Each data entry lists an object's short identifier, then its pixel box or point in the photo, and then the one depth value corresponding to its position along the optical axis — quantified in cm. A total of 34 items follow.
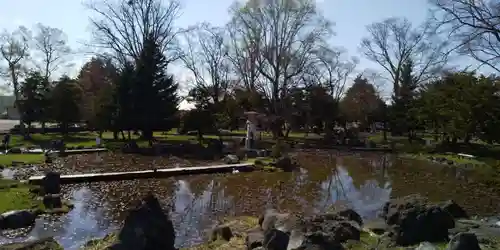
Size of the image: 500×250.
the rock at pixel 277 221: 844
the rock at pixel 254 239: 808
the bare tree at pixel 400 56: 4456
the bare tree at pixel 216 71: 4559
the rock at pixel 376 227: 993
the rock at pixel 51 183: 1320
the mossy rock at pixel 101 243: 756
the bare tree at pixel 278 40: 3844
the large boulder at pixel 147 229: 720
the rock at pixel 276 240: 717
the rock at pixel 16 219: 970
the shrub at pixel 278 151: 2347
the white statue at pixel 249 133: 2767
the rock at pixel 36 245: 698
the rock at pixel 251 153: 2479
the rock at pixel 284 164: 2039
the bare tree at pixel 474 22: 1955
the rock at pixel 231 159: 2159
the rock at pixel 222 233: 898
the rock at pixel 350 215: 1031
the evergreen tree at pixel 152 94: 3141
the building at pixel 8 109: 6988
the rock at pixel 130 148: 2551
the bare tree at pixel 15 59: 3641
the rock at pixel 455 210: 1088
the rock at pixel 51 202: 1148
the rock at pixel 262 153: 2478
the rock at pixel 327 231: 655
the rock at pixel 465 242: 602
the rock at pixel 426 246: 754
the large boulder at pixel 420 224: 820
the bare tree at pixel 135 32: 3688
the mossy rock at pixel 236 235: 830
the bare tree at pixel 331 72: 4112
